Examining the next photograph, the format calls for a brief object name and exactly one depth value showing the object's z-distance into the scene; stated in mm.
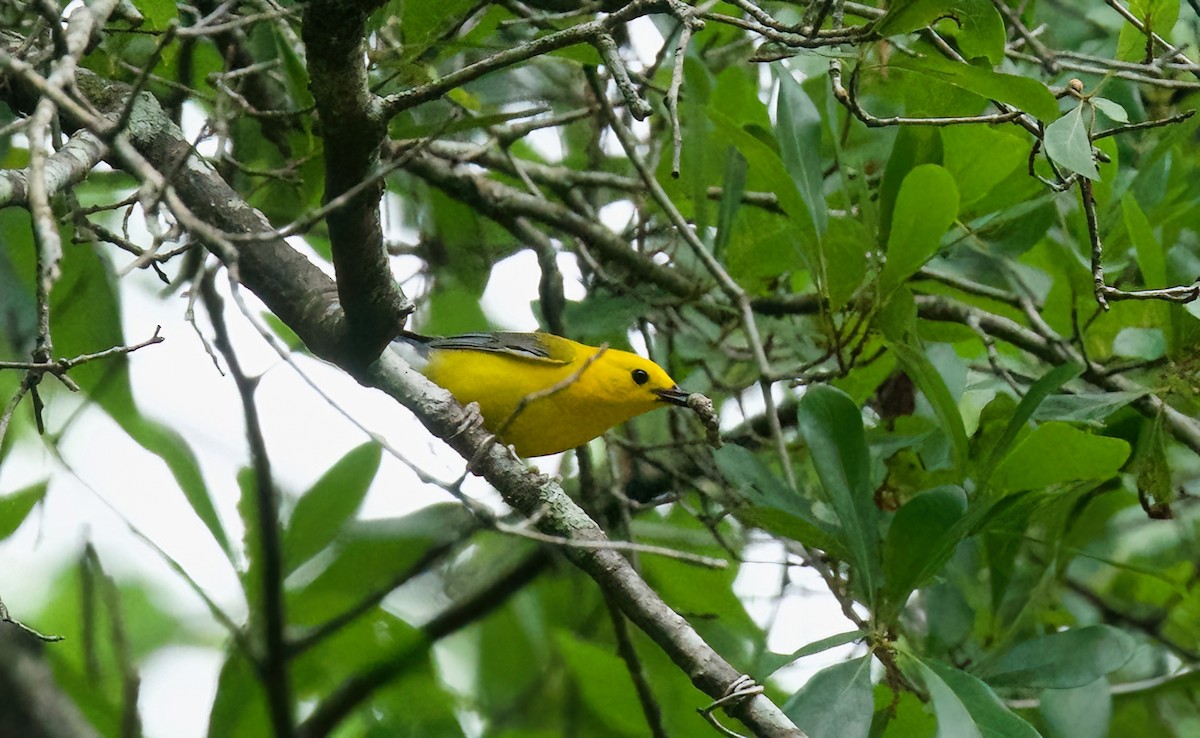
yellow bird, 8062
